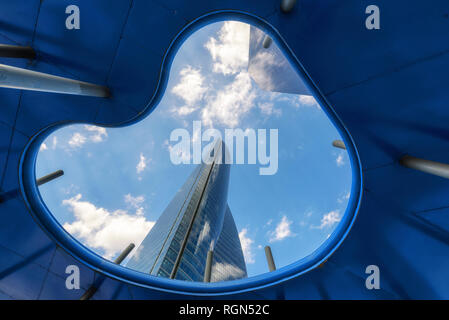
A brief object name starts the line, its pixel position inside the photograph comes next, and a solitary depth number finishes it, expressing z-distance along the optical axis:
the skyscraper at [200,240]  28.92
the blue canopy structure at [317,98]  4.55
